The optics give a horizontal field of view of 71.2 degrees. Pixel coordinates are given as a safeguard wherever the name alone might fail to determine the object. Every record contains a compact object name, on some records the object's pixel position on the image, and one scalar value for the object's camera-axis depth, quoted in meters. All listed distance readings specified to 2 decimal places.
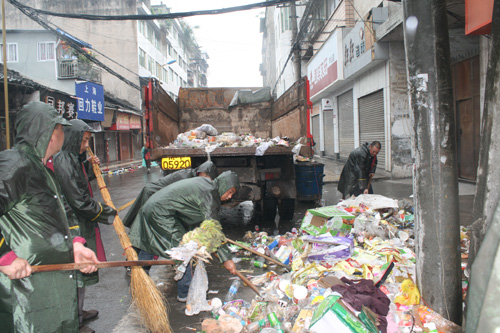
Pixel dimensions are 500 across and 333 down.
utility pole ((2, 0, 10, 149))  8.07
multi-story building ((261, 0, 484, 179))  8.16
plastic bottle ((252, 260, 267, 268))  4.00
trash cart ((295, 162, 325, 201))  6.49
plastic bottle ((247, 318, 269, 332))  2.61
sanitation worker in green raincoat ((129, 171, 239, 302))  3.18
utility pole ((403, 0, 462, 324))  2.27
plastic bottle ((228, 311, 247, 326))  2.72
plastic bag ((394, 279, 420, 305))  2.60
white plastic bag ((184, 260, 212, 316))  3.04
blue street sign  16.75
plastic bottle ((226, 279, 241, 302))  3.23
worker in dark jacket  6.10
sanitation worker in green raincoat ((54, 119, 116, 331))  2.87
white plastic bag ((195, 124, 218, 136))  6.94
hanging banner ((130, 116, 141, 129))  26.89
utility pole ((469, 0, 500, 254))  1.96
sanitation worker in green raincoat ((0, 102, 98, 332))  1.68
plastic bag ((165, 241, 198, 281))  2.71
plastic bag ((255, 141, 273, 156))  5.15
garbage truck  5.24
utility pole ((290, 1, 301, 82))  13.48
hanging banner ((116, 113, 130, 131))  23.47
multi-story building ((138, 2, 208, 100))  31.66
